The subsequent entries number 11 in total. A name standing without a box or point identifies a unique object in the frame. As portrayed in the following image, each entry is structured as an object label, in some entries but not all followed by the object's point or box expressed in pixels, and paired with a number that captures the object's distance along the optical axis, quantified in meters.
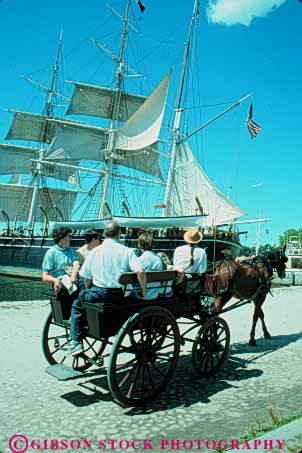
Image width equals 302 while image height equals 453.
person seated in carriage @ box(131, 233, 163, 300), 5.55
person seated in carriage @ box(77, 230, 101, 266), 6.25
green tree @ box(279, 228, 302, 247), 120.82
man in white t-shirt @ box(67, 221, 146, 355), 4.61
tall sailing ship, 34.56
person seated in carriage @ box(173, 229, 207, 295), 6.15
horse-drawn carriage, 4.45
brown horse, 7.82
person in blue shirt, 5.47
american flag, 27.12
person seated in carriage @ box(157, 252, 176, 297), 5.16
